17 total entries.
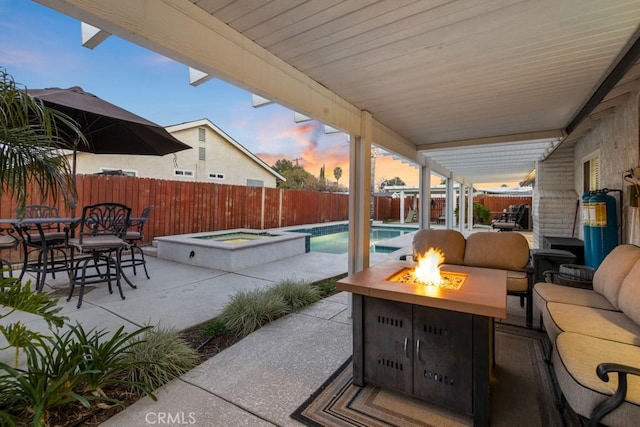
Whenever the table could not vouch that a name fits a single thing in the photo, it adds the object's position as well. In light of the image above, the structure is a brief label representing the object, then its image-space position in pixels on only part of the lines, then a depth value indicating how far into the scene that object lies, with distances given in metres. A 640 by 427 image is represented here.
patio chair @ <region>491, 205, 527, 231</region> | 9.48
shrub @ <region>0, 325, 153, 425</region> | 1.68
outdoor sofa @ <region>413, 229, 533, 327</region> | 3.29
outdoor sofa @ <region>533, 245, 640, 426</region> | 1.32
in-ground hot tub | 5.71
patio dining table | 3.67
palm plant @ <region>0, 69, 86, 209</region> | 1.48
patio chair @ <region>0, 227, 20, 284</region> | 3.58
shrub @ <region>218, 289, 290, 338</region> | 3.12
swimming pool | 8.97
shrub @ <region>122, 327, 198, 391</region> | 2.15
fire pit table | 1.79
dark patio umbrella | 3.32
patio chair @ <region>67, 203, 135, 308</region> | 3.58
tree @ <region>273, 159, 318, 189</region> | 29.00
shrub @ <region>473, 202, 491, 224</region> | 16.75
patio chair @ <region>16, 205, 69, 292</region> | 3.74
